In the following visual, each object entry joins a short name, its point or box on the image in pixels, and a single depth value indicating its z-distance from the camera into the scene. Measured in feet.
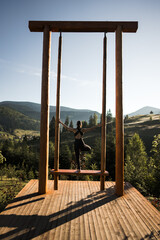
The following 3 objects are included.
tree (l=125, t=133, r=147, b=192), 65.38
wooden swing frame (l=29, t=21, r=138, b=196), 15.93
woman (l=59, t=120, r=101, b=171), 16.28
